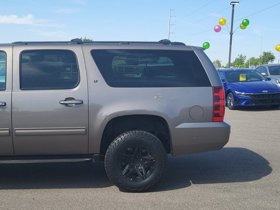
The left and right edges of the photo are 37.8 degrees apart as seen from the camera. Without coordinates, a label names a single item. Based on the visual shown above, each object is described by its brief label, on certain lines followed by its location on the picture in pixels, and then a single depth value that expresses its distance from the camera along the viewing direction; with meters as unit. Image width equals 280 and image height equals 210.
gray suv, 5.05
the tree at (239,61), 82.38
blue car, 13.44
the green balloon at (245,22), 26.33
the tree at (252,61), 79.59
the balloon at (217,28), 28.35
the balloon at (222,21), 27.56
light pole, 28.09
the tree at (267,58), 69.19
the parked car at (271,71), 16.22
